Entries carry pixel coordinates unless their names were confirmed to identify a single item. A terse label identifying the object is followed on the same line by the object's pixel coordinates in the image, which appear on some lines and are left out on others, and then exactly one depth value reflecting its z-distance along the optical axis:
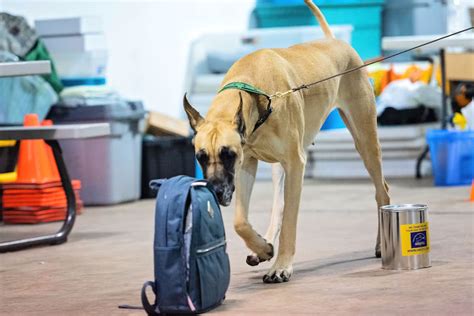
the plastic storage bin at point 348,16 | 14.02
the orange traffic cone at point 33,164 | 9.46
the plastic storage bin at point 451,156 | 10.70
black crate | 11.12
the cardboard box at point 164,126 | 11.44
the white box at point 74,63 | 11.54
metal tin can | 6.05
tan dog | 5.34
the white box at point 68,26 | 11.41
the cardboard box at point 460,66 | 11.70
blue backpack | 4.94
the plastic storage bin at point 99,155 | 10.50
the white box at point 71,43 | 11.46
